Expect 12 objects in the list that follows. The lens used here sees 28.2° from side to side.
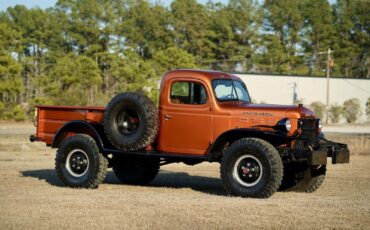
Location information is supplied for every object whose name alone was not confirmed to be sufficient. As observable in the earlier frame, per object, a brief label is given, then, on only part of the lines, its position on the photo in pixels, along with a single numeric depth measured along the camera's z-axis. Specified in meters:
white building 75.06
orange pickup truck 12.52
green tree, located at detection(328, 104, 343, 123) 73.19
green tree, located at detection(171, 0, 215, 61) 93.00
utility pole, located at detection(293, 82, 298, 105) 75.81
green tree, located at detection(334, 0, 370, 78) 100.62
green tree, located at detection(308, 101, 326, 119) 70.75
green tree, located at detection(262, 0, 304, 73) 96.75
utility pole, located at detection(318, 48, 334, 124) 70.00
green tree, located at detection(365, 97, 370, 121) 76.81
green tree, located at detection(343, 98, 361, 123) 75.75
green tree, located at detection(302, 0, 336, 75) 99.50
